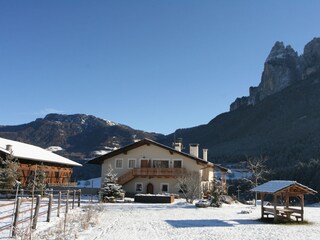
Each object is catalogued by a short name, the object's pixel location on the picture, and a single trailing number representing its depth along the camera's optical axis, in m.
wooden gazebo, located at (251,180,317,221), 21.16
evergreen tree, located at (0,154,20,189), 32.06
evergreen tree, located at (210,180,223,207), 31.75
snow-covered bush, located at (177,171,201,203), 35.12
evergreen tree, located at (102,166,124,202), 34.56
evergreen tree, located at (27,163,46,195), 34.56
